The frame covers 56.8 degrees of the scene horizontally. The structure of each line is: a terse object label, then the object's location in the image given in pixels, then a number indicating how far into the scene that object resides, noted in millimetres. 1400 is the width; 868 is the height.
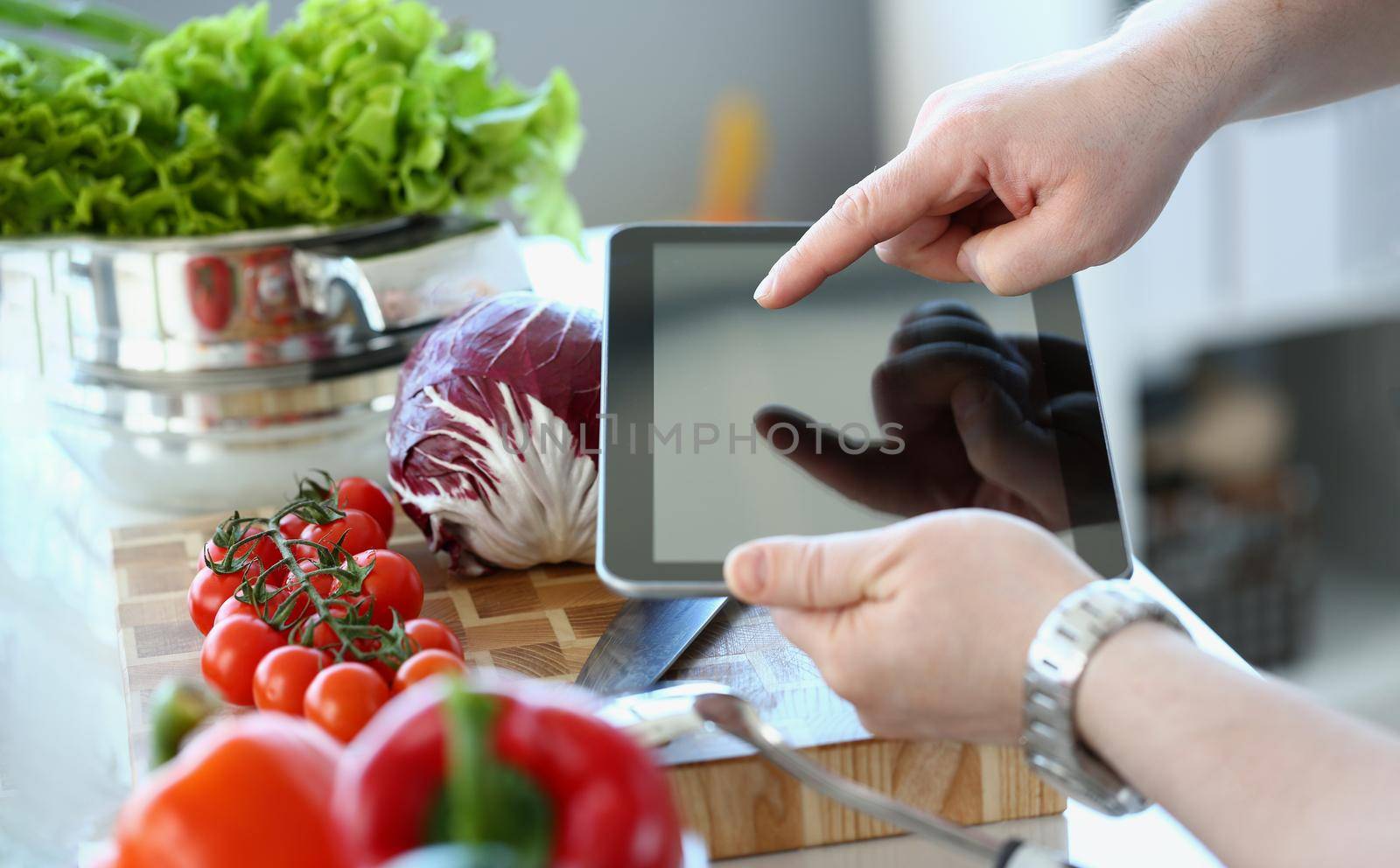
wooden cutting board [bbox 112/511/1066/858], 638
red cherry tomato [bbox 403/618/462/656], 691
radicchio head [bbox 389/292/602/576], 855
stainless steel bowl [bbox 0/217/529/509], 1097
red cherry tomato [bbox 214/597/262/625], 724
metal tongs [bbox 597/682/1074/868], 514
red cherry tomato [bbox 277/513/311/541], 826
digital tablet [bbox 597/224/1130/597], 722
